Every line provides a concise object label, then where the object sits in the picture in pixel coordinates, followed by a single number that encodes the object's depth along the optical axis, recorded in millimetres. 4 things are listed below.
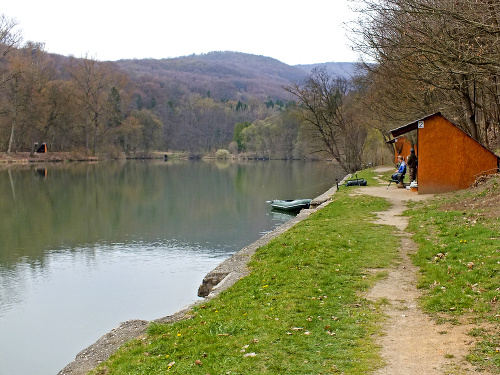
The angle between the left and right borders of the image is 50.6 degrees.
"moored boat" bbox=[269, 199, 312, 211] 26609
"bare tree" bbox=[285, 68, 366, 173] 41406
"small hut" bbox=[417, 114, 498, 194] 18348
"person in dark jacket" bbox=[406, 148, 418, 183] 23188
